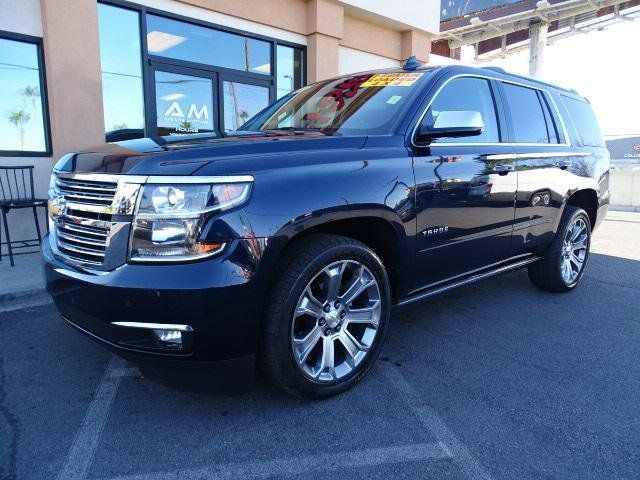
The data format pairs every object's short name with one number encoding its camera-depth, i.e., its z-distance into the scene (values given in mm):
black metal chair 5609
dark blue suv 1996
